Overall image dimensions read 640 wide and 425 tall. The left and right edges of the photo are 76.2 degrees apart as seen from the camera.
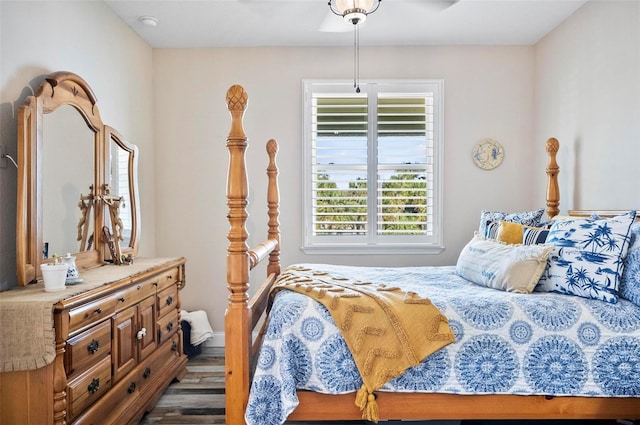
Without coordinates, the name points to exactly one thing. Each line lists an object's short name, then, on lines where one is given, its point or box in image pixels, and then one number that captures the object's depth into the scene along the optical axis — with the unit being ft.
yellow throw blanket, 5.34
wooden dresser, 5.35
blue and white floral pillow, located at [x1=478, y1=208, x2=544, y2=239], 8.46
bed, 5.46
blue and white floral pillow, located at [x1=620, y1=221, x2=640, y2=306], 5.95
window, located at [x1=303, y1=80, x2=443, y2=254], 11.91
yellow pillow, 7.89
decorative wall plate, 11.89
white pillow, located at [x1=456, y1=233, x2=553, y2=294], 6.51
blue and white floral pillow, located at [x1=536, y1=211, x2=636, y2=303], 6.07
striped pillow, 7.41
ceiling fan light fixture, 7.79
